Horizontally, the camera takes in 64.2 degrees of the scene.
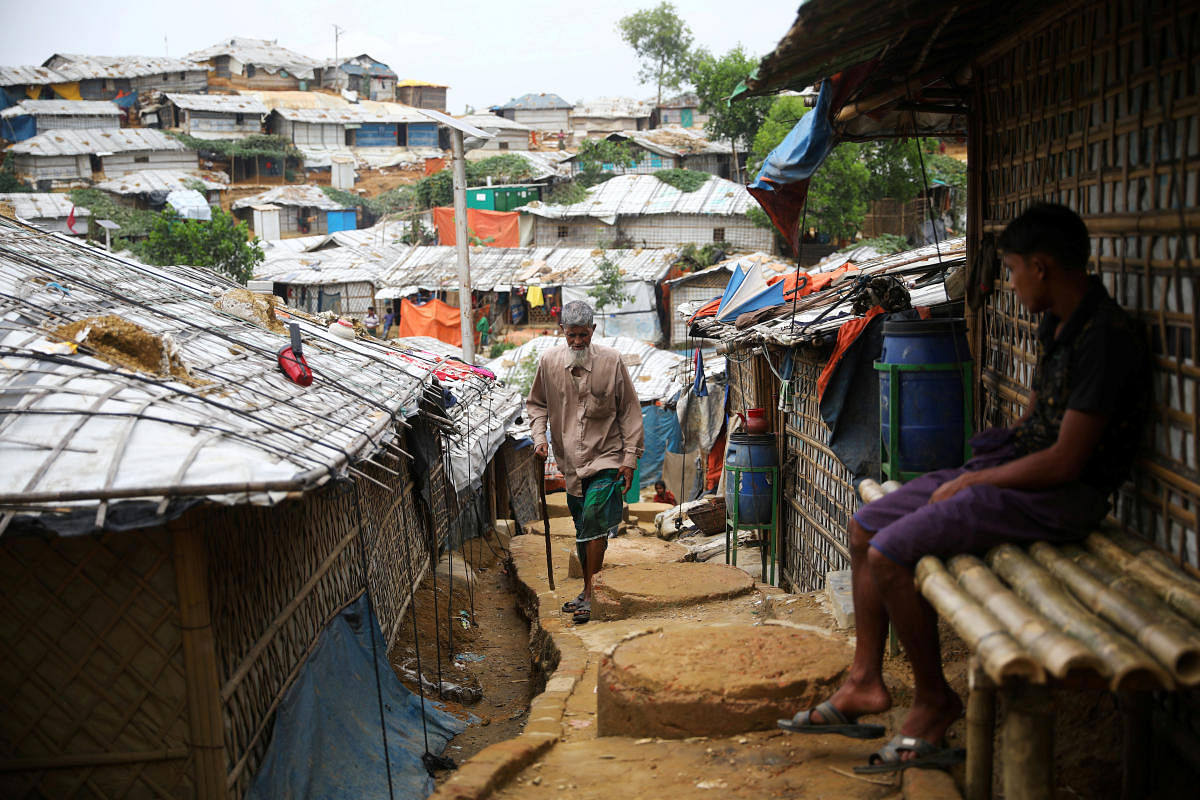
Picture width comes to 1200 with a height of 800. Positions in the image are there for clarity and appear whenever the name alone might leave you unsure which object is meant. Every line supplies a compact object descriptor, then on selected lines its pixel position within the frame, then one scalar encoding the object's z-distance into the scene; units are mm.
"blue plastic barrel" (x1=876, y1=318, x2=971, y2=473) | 4891
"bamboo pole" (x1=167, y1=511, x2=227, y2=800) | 4090
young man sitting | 2885
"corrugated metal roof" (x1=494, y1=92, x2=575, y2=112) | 60250
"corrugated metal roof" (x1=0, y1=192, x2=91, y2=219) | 34594
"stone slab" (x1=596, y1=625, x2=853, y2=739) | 4090
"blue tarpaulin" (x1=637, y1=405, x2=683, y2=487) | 22438
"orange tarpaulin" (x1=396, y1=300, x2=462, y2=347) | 31469
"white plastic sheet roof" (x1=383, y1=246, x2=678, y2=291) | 33688
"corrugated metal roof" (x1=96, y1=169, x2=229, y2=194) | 40312
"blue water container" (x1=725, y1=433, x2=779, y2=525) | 9070
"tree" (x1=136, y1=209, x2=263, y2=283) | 30672
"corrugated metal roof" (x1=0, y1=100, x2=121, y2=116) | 45562
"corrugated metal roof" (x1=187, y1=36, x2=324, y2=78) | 58500
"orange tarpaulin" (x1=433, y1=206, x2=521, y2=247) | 37188
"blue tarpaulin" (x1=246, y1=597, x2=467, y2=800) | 4973
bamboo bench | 2227
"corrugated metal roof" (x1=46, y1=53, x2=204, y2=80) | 52625
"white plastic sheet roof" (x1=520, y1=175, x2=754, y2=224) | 35219
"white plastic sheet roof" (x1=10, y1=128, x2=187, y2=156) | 42094
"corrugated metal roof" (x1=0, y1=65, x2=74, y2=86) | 49188
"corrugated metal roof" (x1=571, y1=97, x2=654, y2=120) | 59344
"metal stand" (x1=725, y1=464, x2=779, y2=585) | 9047
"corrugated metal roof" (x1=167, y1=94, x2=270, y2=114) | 48750
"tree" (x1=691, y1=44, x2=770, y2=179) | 39812
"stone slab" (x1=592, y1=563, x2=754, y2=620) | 6645
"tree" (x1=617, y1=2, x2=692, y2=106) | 57750
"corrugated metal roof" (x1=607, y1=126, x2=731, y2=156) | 42000
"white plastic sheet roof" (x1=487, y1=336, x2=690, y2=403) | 22516
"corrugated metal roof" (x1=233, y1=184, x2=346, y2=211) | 43625
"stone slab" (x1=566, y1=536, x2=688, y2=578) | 9055
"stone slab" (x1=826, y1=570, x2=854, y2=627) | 5359
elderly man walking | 6848
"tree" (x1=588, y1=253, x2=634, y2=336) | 32219
